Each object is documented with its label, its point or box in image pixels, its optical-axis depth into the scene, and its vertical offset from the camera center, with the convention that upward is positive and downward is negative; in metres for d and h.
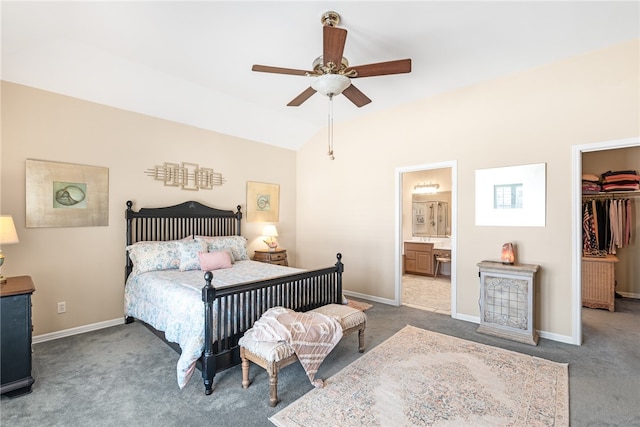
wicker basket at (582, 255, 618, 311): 4.36 -0.96
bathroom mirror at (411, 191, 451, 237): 7.32 +0.02
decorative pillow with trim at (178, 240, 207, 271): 3.70 -0.48
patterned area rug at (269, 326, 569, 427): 2.05 -1.36
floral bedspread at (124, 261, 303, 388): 2.38 -0.81
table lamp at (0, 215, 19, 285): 2.53 -0.15
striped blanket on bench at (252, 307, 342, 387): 2.32 -0.93
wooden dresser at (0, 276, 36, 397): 2.26 -0.94
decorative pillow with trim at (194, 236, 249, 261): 4.22 -0.42
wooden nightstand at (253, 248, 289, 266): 5.12 -0.70
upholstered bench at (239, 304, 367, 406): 2.21 -1.05
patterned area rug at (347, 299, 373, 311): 4.53 -1.37
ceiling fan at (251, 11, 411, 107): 2.37 +1.20
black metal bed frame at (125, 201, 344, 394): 2.41 -0.71
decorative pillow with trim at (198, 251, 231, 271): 3.73 -0.57
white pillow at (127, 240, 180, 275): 3.61 -0.50
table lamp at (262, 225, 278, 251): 5.32 -0.34
